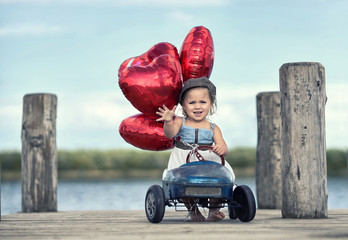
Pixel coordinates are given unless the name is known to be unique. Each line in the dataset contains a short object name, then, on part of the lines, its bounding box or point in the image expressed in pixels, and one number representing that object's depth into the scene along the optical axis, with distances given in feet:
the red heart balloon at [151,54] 17.19
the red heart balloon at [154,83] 16.07
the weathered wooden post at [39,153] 23.25
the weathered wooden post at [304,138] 16.38
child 15.62
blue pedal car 14.43
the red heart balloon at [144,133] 16.83
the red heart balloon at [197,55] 16.79
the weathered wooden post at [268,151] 23.70
